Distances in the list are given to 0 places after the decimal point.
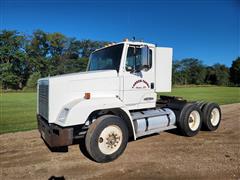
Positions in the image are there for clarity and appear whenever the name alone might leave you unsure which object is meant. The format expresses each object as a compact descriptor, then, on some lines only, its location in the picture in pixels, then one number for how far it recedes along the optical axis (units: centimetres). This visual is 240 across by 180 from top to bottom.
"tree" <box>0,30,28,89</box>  4814
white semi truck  403
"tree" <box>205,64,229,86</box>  7334
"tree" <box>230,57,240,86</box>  7137
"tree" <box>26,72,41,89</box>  4399
